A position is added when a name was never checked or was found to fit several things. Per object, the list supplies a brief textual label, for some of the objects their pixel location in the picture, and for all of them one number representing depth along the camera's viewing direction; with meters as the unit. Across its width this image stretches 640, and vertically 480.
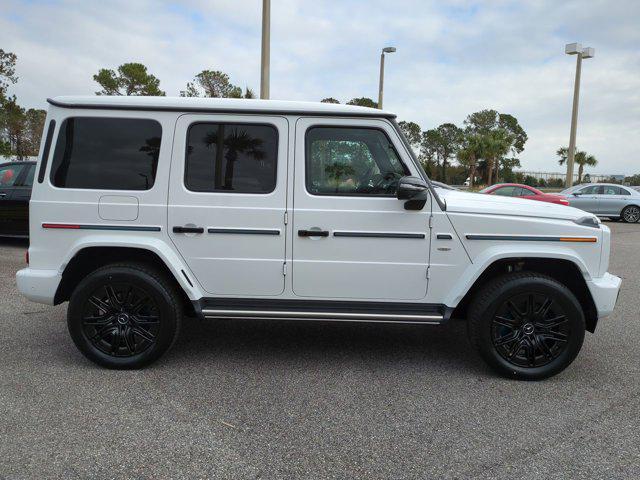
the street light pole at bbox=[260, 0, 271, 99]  10.27
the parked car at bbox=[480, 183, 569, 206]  16.23
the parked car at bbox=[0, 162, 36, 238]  8.98
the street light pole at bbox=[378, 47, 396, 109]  18.06
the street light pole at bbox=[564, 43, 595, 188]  22.11
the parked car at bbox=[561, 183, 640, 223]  18.41
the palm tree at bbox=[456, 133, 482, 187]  62.97
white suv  3.84
